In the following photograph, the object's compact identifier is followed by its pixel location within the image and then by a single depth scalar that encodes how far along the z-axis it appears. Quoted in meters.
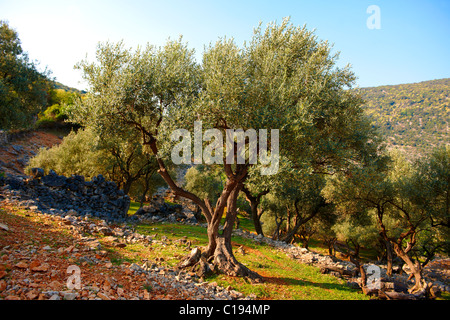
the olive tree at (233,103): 12.59
